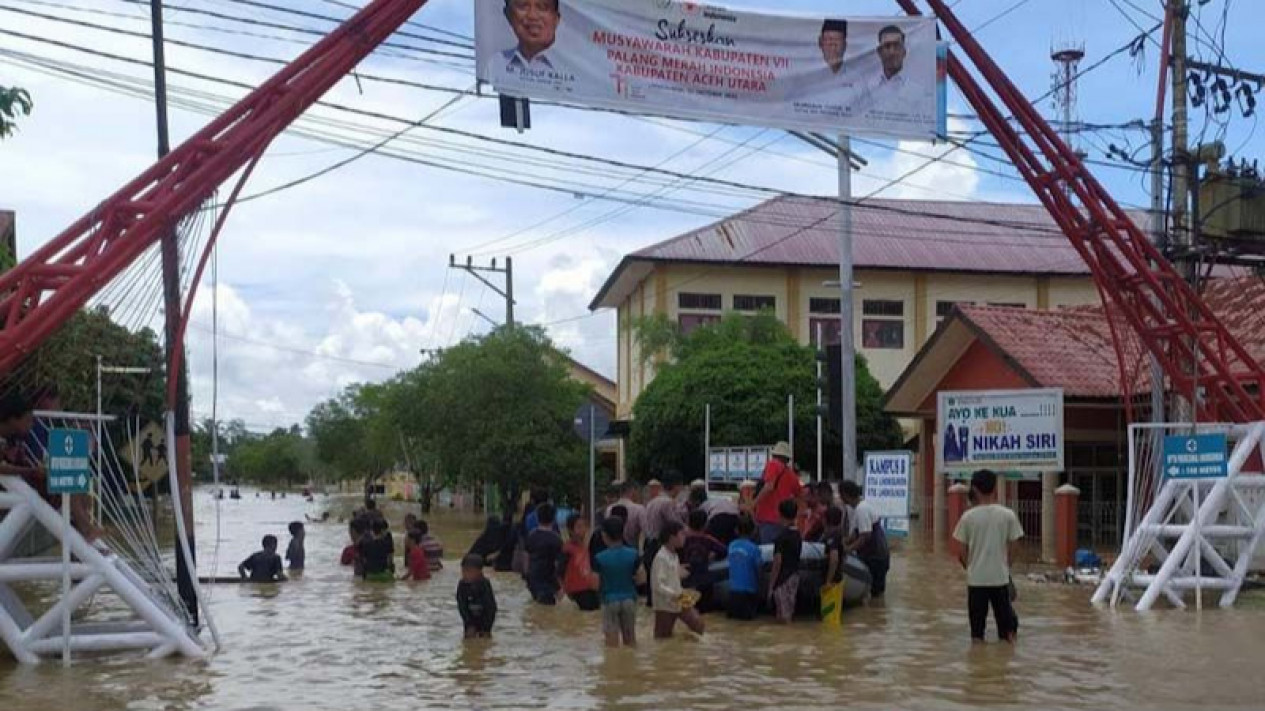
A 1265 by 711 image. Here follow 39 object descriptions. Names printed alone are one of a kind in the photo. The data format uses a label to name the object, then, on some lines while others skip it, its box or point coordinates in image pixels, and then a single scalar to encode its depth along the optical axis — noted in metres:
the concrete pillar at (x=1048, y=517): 27.59
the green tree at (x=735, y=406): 42.25
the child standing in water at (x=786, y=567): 16.36
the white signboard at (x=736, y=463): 30.40
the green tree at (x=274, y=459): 158.62
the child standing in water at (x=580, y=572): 17.67
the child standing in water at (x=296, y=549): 24.90
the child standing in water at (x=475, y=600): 14.72
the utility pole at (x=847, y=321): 25.67
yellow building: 61.12
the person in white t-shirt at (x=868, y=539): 17.88
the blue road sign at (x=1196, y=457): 18.48
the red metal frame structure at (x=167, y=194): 13.94
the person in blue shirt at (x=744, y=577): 16.91
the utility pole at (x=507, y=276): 52.67
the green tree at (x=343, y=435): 94.56
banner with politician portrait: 16.30
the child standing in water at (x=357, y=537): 23.34
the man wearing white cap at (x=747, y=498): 18.79
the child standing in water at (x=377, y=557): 22.94
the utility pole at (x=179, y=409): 15.30
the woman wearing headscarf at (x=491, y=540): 24.06
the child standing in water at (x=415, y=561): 23.09
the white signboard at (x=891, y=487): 24.75
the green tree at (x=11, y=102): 11.59
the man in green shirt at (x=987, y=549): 14.38
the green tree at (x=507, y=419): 41.69
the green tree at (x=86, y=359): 14.82
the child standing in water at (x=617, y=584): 13.99
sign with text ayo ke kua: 23.64
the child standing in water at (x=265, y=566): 23.00
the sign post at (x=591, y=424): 27.05
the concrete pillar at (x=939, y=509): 34.25
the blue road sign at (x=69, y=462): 13.28
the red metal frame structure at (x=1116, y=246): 19.66
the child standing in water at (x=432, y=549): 24.48
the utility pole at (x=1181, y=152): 22.11
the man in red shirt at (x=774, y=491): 18.61
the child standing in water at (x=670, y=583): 14.61
